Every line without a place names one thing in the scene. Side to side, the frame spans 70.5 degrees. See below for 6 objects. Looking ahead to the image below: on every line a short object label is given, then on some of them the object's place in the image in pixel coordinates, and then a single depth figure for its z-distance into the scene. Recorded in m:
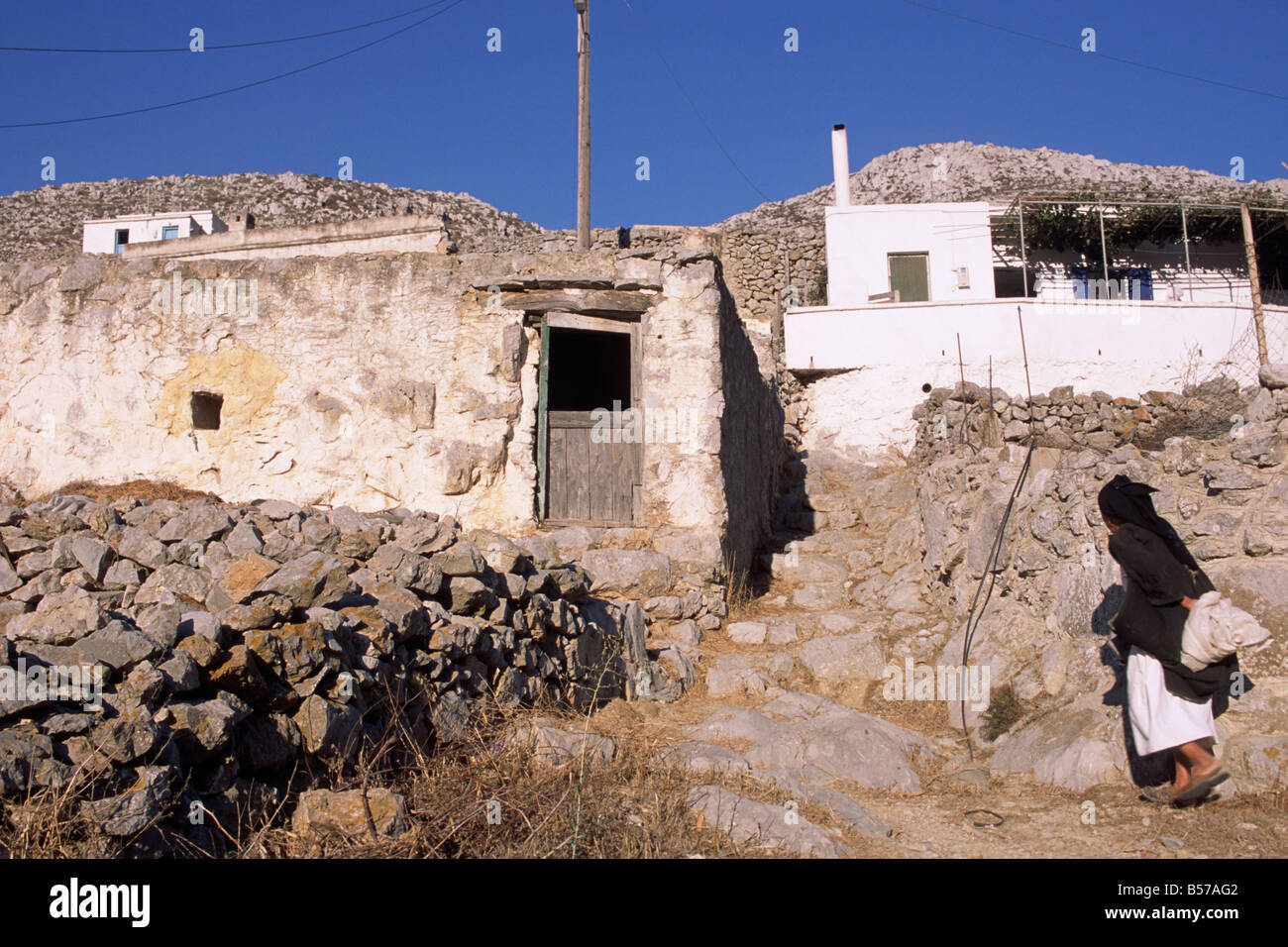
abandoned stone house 7.79
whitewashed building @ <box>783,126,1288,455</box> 15.38
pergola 18.91
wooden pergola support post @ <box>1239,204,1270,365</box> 16.39
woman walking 3.73
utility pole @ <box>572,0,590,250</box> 12.69
